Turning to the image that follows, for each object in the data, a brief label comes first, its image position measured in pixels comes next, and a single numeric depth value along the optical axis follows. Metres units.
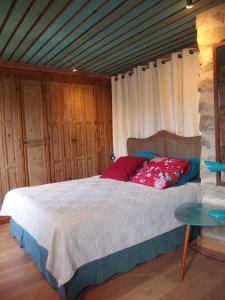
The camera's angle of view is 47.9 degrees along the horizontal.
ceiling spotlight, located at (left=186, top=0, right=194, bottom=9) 2.12
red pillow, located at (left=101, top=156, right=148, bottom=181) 3.25
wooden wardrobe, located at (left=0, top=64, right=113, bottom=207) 3.75
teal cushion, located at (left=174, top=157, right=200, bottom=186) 2.88
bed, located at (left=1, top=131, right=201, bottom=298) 1.88
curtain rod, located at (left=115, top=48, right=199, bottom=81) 3.18
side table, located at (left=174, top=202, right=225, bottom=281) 1.99
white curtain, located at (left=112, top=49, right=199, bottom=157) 3.27
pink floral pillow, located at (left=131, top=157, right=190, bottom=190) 2.76
